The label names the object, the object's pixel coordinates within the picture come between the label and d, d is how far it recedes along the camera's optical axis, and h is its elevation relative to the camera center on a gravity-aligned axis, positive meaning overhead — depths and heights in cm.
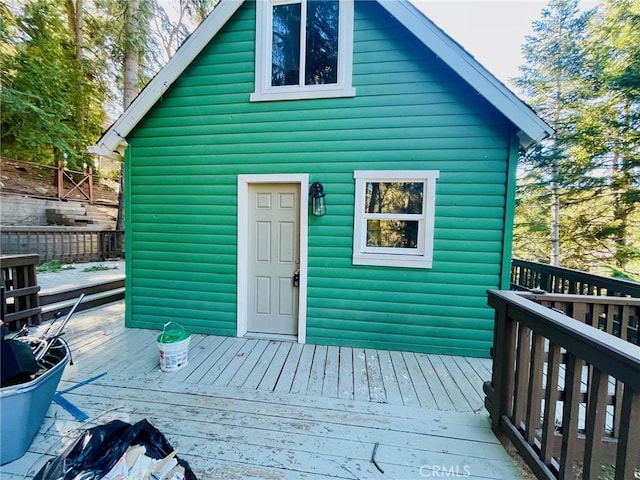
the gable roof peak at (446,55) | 295 +204
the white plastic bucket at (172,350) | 286 -130
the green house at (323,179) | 330 +65
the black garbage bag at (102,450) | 135 -118
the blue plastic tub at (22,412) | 168 -122
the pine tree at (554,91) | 775 +424
